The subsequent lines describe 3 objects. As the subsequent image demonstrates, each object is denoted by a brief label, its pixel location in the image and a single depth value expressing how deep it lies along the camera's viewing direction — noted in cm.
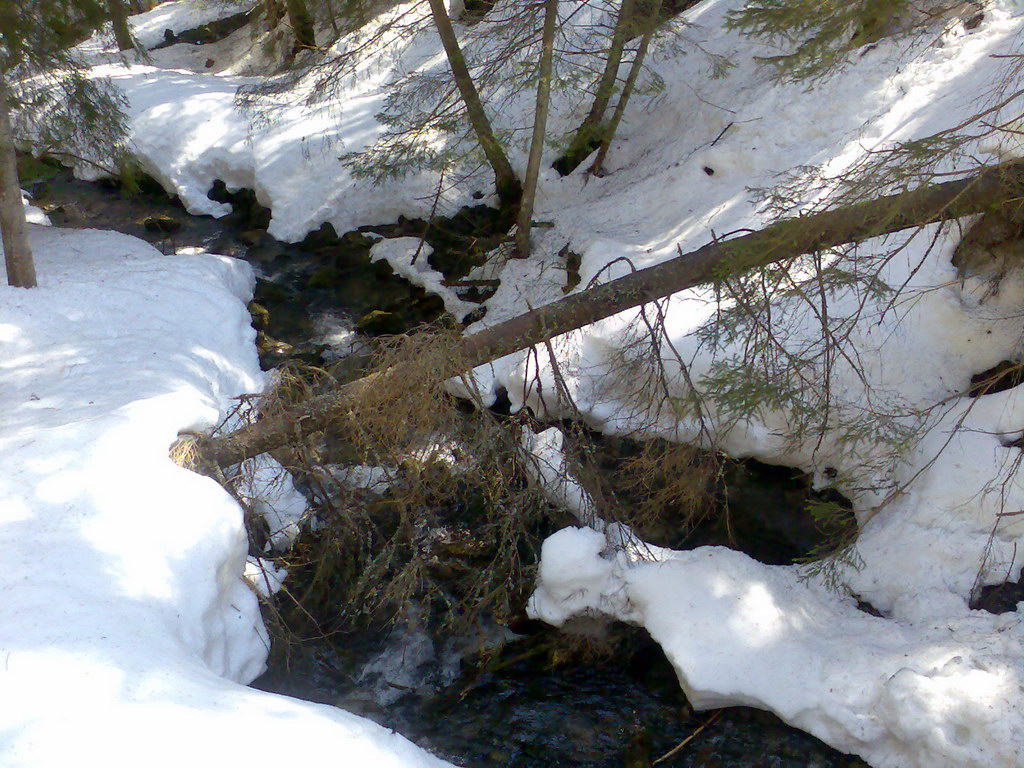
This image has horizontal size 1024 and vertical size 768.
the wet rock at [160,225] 1080
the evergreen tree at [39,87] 745
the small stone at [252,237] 1053
